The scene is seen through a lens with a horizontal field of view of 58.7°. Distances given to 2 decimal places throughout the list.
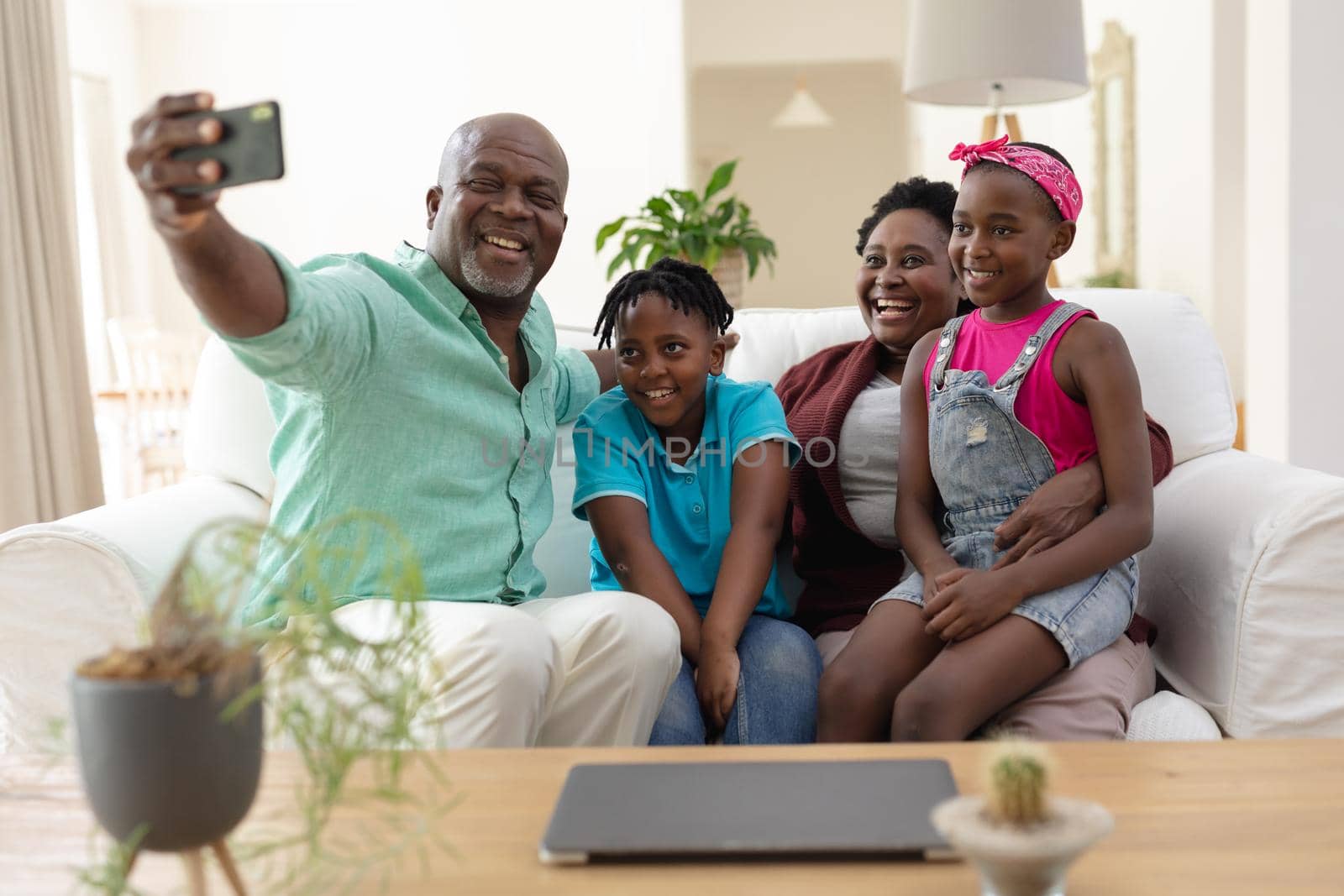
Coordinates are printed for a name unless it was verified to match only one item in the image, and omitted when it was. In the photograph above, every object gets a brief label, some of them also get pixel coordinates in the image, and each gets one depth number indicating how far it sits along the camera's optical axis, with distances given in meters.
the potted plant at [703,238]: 3.48
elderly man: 1.30
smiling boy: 1.53
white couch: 1.42
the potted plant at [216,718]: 0.65
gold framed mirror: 5.14
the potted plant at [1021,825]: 0.64
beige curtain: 3.61
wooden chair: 4.71
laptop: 0.81
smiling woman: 1.78
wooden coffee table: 0.78
